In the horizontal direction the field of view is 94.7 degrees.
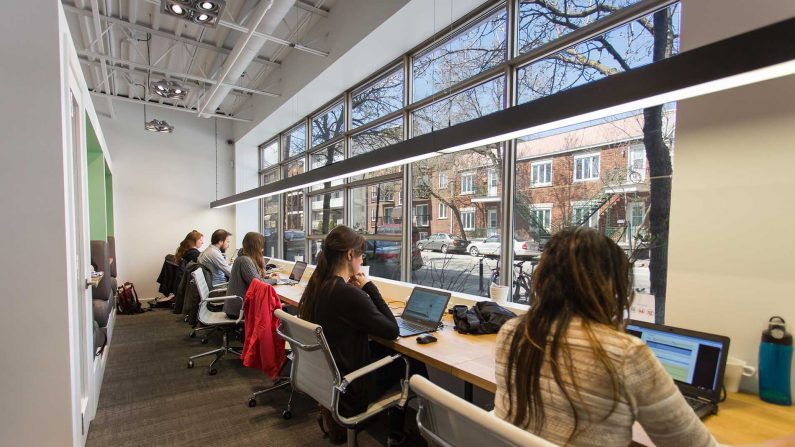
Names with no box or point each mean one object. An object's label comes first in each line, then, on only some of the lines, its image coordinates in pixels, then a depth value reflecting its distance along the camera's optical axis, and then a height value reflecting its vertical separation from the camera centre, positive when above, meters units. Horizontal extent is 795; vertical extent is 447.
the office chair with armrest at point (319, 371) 1.67 -0.78
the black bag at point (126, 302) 5.72 -1.44
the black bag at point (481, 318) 2.21 -0.65
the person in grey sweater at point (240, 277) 3.43 -0.62
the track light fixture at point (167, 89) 4.42 +1.49
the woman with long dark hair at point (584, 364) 0.80 -0.35
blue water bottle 1.29 -0.54
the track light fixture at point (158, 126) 5.41 +1.26
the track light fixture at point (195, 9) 2.78 +1.57
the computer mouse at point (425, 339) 2.00 -0.70
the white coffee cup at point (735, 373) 1.37 -0.60
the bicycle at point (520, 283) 2.72 -0.53
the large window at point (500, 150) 2.15 +0.42
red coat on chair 2.57 -0.88
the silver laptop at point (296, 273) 4.43 -0.77
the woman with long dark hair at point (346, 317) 1.78 -0.53
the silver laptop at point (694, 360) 1.26 -0.53
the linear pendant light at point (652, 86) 0.99 +0.42
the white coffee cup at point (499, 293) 2.54 -0.56
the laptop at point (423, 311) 2.30 -0.66
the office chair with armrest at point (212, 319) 3.41 -1.04
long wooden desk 1.13 -0.69
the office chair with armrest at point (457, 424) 0.75 -0.49
